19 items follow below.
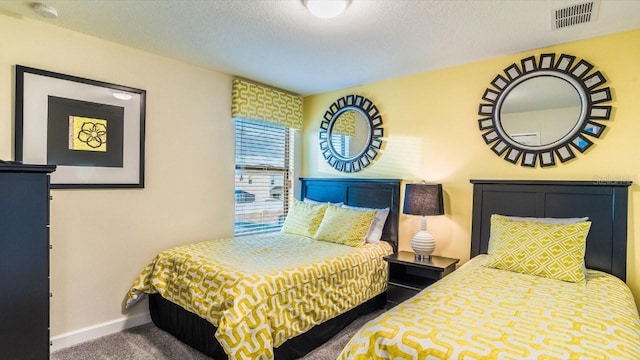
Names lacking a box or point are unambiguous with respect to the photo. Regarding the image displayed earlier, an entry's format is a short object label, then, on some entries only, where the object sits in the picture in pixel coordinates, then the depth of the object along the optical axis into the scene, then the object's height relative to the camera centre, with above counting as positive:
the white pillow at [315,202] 3.59 -0.31
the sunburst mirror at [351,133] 3.54 +0.47
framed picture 2.23 +0.29
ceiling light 1.86 +0.96
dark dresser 1.52 -0.45
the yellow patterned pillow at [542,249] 2.04 -0.46
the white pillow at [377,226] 3.22 -0.50
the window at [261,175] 3.56 -0.02
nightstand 2.76 -0.88
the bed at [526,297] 1.25 -0.61
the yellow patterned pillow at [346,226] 3.02 -0.48
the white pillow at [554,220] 2.32 -0.29
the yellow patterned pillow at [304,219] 3.36 -0.47
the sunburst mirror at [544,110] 2.39 +0.54
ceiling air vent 1.95 +1.03
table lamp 2.86 -0.26
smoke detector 2.03 +0.99
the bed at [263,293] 1.94 -0.84
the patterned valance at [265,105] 3.37 +0.75
